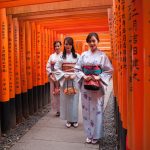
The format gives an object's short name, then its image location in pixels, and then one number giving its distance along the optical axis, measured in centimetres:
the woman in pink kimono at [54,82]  736
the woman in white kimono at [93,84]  461
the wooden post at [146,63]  157
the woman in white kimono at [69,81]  589
